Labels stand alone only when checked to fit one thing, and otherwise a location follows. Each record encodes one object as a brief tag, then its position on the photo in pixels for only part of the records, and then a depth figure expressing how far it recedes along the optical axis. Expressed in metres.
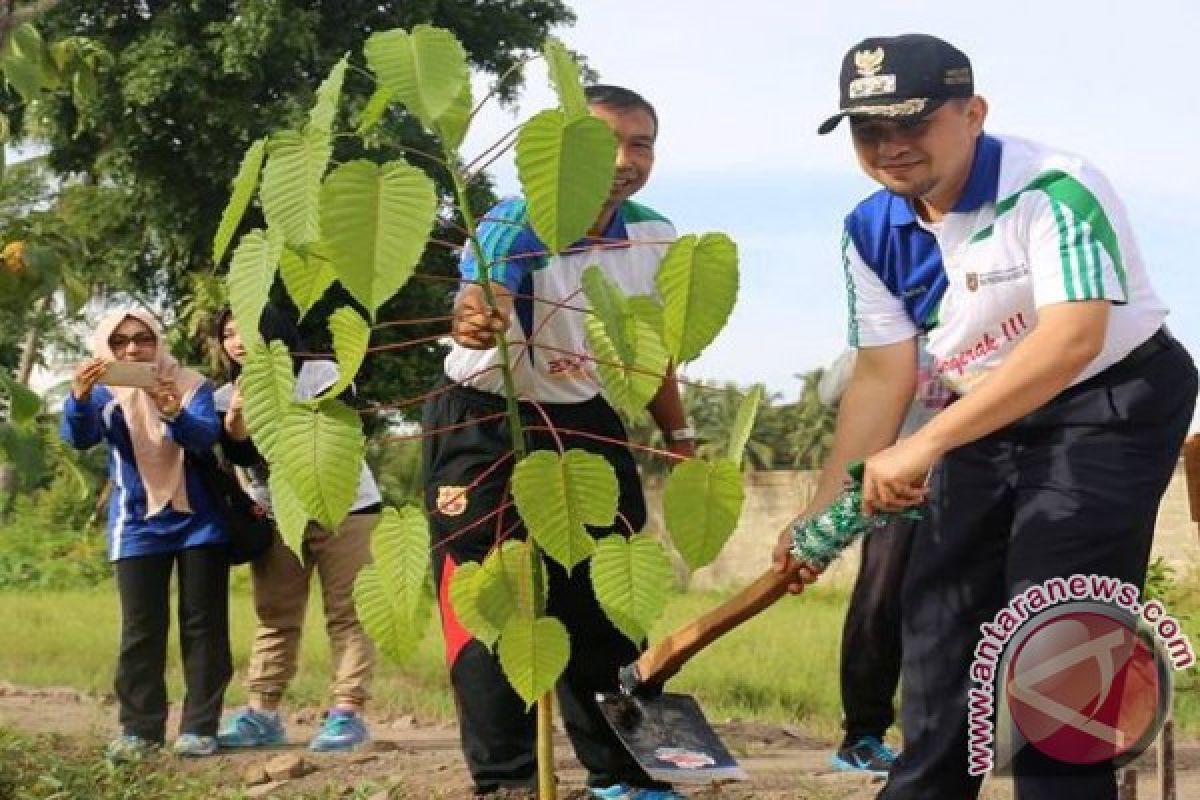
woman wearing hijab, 5.68
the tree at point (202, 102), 19.72
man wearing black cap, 2.99
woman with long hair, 5.95
